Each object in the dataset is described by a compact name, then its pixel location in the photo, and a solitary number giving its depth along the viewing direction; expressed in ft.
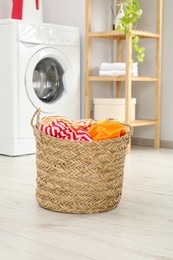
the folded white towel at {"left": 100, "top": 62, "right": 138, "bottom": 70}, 9.92
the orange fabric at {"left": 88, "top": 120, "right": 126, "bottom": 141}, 5.34
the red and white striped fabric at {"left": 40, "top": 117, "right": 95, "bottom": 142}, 5.33
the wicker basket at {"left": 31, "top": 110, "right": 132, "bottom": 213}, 5.19
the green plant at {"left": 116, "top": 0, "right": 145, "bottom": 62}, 9.47
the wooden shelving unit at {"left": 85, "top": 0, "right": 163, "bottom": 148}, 10.02
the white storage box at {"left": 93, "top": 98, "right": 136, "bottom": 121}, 10.19
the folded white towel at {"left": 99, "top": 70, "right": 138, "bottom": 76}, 9.90
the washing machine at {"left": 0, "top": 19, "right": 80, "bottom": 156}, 9.41
